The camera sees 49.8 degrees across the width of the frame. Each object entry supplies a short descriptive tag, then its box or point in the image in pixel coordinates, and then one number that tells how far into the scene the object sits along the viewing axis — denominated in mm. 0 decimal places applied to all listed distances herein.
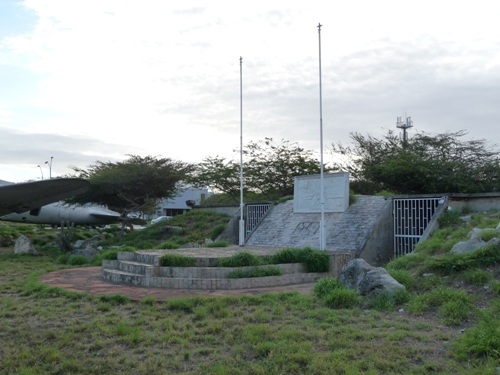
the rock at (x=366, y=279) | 8812
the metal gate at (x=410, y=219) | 15906
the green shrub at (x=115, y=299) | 9930
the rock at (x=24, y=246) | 22500
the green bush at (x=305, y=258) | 13320
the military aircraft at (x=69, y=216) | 30328
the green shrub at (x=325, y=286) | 9477
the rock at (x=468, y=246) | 9922
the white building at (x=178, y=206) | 62344
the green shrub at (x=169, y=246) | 17689
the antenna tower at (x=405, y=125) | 35166
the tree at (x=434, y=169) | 20344
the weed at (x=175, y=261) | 12375
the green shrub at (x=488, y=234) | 10453
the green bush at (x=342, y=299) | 8703
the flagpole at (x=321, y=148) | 15344
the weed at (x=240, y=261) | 12375
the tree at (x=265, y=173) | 25984
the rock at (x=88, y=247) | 20938
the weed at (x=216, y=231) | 21953
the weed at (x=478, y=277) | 8538
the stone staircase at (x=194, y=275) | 11586
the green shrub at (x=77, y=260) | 18172
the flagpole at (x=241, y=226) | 18812
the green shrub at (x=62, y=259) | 18797
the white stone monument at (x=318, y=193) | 17991
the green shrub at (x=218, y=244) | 18219
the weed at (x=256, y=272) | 11981
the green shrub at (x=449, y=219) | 14930
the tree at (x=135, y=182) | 25608
